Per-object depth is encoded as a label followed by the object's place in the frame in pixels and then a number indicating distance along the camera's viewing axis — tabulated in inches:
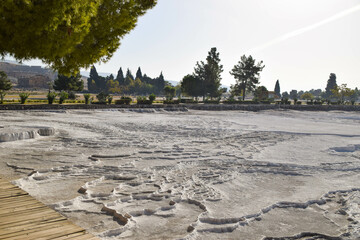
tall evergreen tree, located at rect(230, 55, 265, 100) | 2568.9
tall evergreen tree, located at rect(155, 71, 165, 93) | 4214.3
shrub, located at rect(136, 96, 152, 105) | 1496.6
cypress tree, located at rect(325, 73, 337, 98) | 4384.8
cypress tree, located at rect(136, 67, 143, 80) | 4353.8
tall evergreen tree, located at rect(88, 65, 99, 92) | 3811.5
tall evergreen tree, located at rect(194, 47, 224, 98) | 2156.7
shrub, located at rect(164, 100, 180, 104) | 1636.3
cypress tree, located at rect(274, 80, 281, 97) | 4734.3
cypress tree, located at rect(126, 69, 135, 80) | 4243.6
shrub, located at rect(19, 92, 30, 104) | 1125.1
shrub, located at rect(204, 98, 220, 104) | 1937.7
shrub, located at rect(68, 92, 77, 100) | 1567.3
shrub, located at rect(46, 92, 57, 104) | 1165.5
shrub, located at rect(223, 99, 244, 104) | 1990.7
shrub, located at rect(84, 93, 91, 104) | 1309.3
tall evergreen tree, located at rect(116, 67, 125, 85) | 4100.6
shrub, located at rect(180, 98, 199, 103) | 1841.9
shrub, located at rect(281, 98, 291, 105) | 2255.2
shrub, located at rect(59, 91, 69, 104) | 1238.6
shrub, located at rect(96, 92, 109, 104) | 1375.5
